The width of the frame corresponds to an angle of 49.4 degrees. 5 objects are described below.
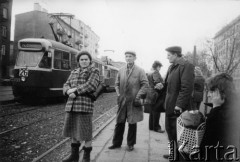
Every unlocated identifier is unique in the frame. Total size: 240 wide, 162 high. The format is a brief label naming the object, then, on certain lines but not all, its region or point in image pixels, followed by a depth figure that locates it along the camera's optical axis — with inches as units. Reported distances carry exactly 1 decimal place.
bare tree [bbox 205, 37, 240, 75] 802.9
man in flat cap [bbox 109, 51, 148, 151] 193.0
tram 497.7
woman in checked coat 158.1
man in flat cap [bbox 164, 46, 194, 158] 156.3
